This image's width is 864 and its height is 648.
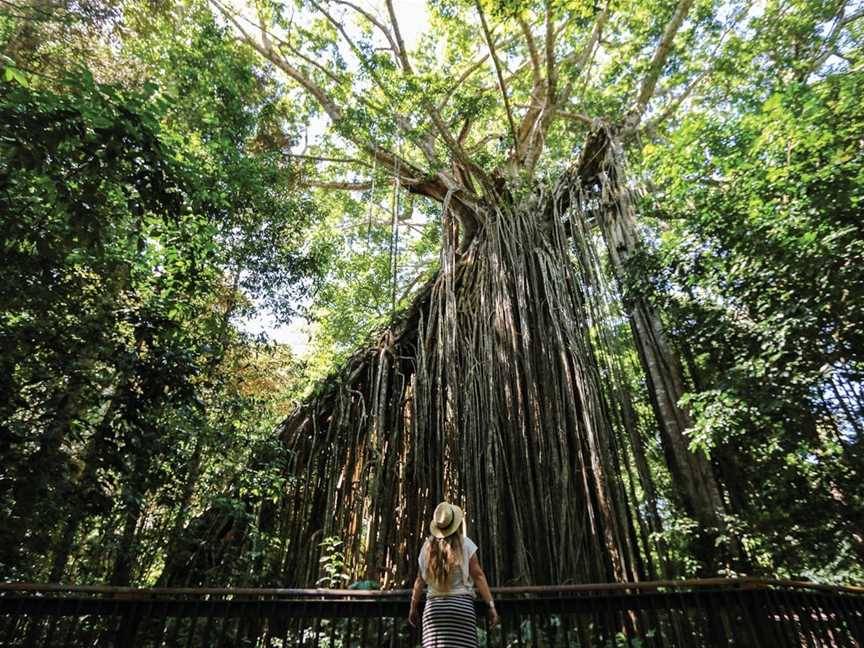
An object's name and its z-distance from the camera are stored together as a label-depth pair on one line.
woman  1.79
